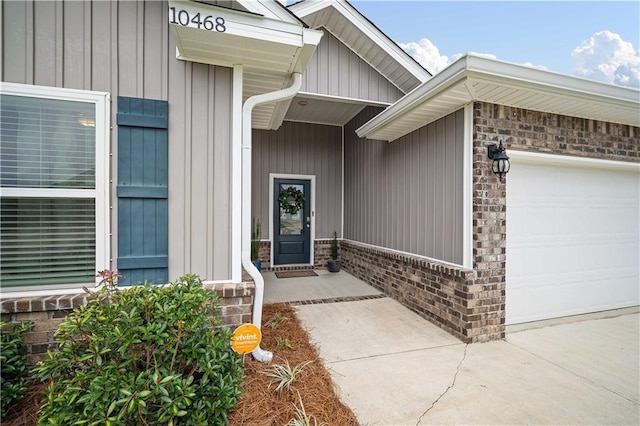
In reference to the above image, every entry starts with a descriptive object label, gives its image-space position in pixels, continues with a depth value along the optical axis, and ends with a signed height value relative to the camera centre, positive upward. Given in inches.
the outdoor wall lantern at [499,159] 130.3 +23.2
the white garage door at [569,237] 144.3 -13.5
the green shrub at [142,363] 64.7 -37.6
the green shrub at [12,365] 75.8 -41.8
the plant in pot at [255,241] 254.0 -27.6
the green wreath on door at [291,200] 276.5 +9.3
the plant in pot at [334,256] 267.3 -43.8
